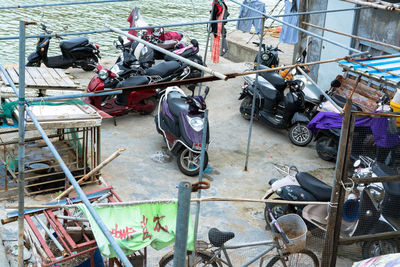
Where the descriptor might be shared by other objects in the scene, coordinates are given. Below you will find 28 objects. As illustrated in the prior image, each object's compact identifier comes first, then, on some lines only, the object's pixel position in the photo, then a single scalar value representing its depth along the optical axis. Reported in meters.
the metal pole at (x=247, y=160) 7.13
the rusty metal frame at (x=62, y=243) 3.88
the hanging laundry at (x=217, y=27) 11.39
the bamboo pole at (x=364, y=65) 5.30
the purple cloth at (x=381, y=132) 4.43
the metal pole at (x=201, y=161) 4.04
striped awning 5.34
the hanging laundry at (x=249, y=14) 13.11
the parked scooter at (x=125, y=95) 8.42
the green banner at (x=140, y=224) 3.67
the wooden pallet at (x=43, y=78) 6.41
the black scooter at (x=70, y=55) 10.26
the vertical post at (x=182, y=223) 2.03
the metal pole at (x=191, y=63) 3.52
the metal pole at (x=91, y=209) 2.52
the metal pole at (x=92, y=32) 5.44
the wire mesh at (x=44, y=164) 6.17
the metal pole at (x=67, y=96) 3.75
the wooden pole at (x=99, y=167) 4.38
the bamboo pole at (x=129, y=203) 3.58
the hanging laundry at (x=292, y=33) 11.49
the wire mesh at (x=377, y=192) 4.43
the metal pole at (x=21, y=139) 3.53
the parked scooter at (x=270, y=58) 10.42
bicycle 4.44
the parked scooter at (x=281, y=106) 8.20
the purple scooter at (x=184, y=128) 6.93
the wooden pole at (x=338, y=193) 4.01
